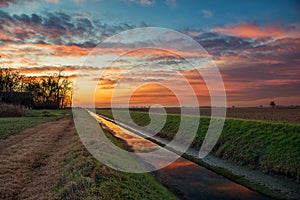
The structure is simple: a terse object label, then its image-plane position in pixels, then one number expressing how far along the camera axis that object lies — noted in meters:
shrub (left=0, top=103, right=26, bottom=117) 35.20
